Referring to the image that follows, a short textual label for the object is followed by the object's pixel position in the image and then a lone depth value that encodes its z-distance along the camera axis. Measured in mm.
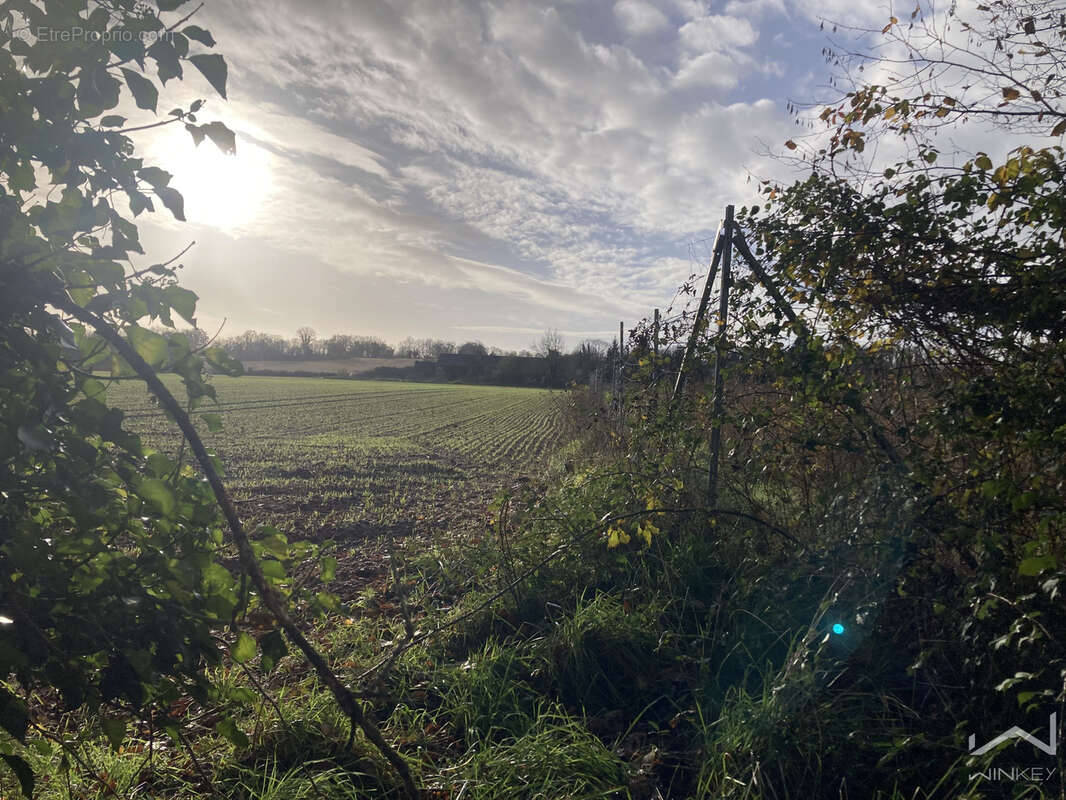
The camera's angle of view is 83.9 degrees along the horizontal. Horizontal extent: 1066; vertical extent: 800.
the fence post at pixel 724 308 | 4320
